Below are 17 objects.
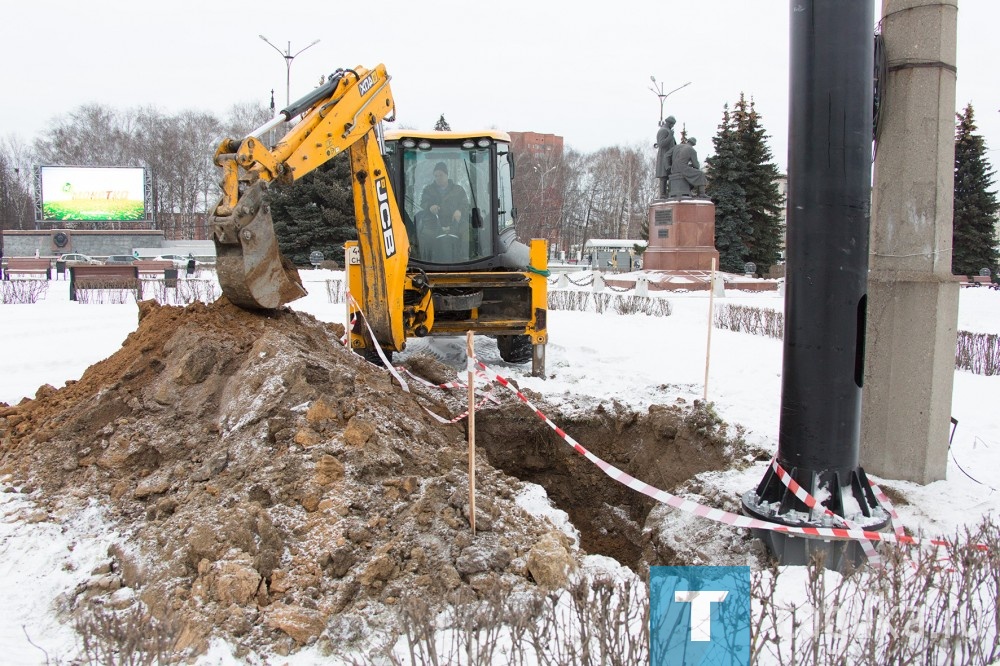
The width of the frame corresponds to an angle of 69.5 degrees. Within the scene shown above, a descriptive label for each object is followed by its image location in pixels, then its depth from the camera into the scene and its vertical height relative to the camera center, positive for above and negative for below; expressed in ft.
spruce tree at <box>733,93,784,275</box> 127.75 +18.56
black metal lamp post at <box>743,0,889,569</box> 12.99 +0.44
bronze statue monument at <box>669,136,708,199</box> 90.74 +14.73
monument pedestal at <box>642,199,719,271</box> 85.56 +6.45
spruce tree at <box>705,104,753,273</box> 122.83 +15.82
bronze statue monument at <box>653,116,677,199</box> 94.48 +18.71
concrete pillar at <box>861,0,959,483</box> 15.92 +0.90
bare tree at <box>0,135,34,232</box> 209.56 +26.73
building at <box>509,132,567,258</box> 191.31 +26.63
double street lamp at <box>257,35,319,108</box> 96.94 +29.61
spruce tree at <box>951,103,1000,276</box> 121.19 +15.36
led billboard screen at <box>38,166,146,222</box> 153.28 +19.32
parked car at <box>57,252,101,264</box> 130.55 +4.30
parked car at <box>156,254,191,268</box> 126.93 +4.64
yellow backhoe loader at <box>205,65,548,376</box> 19.71 +2.04
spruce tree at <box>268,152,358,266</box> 96.43 +9.56
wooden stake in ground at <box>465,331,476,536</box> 12.80 -3.12
